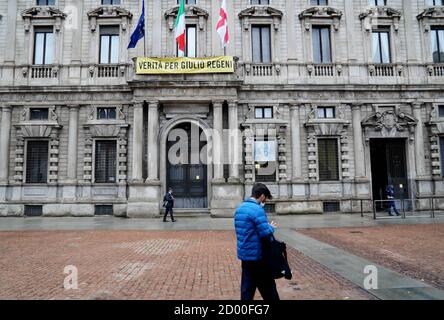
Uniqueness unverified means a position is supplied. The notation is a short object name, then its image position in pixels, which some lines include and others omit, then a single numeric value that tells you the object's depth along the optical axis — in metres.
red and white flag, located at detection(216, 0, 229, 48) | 19.53
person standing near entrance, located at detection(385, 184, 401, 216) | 19.15
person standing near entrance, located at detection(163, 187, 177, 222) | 17.97
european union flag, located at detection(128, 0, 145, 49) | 19.58
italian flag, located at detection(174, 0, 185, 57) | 19.69
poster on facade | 21.58
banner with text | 20.72
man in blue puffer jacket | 4.47
